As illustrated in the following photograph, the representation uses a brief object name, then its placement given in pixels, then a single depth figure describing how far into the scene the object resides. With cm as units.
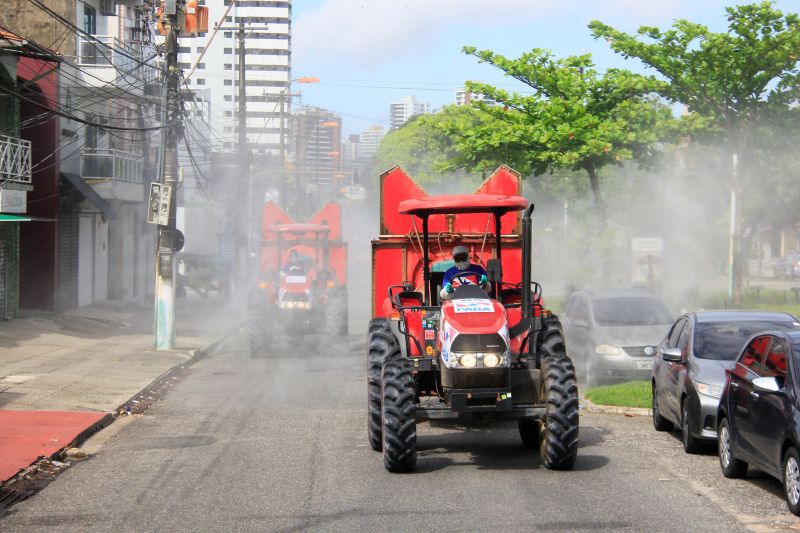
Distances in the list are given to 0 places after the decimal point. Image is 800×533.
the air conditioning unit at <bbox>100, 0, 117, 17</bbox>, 3762
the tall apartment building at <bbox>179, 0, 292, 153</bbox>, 14100
